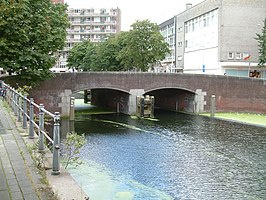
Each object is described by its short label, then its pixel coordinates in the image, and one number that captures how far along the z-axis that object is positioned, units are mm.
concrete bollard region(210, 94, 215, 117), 37469
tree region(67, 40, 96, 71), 70931
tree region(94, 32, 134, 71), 60000
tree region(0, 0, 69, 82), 26125
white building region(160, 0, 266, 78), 53125
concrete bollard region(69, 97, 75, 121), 33569
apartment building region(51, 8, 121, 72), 109938
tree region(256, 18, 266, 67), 49406
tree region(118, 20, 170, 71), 51844
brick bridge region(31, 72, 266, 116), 34656
